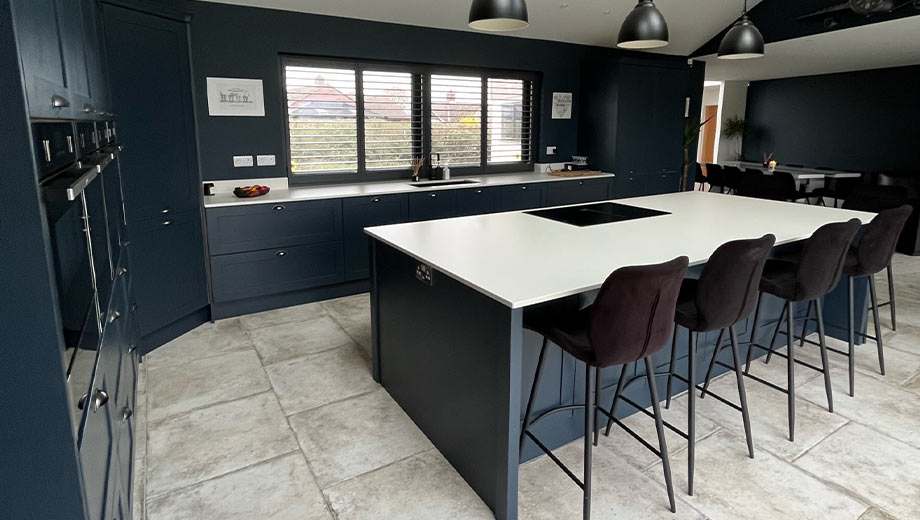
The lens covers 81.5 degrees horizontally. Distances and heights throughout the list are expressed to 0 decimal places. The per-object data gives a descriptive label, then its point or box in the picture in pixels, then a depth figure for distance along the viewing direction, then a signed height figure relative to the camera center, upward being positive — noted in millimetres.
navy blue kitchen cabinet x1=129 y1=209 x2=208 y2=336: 3441 -830
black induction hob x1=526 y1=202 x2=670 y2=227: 3268 -421
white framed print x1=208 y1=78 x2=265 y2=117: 4348 +391
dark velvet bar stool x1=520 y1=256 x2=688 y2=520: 1837 -615
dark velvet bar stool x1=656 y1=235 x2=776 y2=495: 2166 -585
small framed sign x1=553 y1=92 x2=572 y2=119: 6332 +500
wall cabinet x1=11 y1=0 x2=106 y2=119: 1057 +223
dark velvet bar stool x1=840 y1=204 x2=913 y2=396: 2941 -523
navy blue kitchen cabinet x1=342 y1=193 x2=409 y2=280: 4562 -622
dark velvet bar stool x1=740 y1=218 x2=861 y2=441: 2566 -593
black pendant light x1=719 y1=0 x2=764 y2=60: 3631 +717
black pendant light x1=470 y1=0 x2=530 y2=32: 2596 +642
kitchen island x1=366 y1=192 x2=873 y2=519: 2004 -672
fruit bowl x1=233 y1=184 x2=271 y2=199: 4301 -364
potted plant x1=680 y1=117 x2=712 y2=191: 7352 +209
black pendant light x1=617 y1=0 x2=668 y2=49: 3094 +696
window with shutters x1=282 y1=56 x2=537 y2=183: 4875 +277
